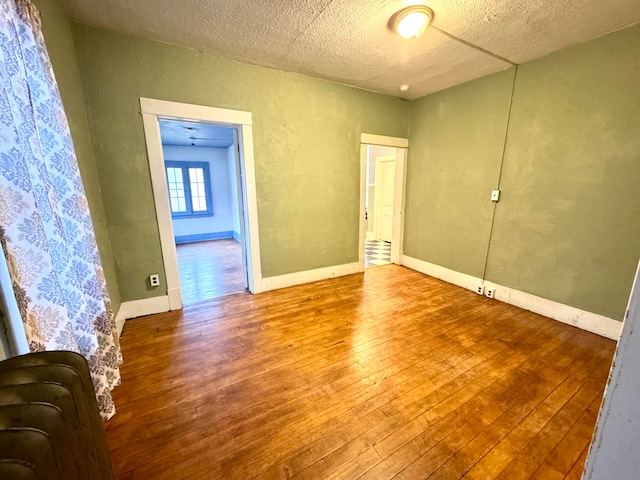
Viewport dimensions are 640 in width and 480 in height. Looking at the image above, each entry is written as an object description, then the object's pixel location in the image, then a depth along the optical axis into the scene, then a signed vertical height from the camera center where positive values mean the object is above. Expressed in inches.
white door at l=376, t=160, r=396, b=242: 229.3 -9.2
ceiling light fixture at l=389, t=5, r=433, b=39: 71.7 +47.6
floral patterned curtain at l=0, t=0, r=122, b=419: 37.1 -5.1
